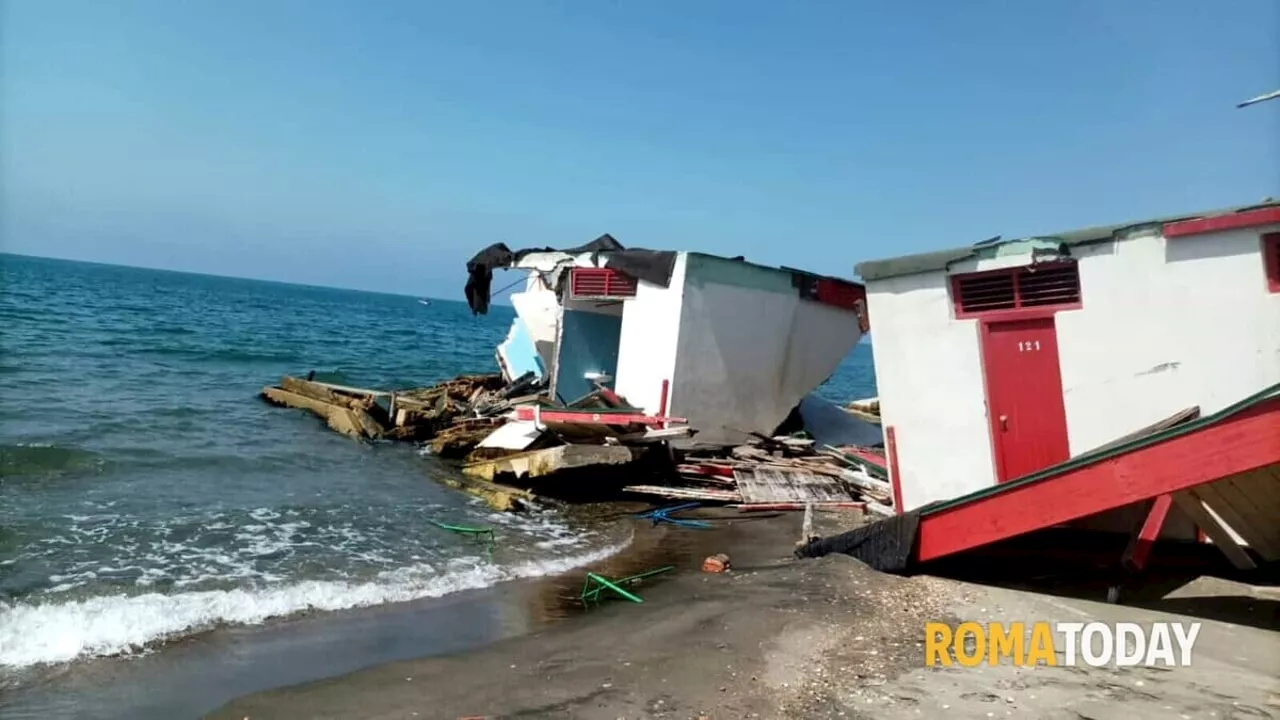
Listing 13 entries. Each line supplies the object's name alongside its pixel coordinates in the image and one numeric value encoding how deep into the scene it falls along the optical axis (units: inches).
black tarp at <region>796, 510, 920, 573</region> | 325.1
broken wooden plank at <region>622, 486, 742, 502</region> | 517.7
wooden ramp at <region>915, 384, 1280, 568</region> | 242.7
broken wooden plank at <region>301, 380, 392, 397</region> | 813.9
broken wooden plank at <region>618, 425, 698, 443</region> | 543.2
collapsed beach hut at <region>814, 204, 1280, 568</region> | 270.2
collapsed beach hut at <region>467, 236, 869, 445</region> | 569.6
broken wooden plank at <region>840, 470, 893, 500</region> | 491.2
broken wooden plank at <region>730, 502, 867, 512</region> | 491.5
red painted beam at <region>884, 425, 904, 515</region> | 379.2
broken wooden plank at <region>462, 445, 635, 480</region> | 520.4
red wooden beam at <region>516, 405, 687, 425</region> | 545.0
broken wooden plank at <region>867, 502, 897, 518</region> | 449.8
